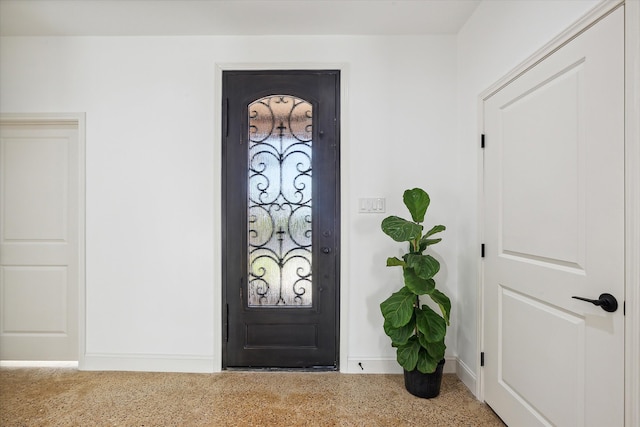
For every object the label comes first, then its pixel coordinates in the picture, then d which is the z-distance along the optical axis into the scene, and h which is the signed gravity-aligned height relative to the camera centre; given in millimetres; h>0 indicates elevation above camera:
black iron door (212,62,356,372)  2416 +108
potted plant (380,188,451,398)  1915 -610
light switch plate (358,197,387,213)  2408 +71
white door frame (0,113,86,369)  2447 +226
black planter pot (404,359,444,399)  2053 -1103
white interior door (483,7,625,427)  1162 -90
